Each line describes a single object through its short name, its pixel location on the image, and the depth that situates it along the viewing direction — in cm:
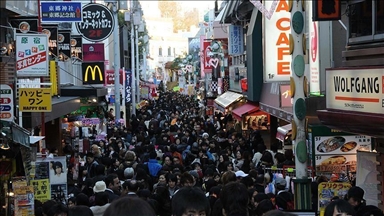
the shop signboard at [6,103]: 1279
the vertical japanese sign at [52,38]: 2052
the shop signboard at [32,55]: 1509
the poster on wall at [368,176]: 1262
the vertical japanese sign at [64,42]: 2340
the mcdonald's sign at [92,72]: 2761
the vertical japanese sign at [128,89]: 4570
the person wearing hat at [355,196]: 899
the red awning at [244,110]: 2852
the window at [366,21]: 1167
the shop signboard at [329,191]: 1088
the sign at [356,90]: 1062
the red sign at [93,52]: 3066
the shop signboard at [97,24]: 2545
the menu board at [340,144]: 1429
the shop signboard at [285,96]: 2030
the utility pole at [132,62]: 4906
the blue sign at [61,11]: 1941
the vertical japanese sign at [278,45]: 2250
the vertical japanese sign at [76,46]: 2758
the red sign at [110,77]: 3459
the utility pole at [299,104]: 1027
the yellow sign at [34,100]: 1555
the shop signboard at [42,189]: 1246
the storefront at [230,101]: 3322
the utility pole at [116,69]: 3278
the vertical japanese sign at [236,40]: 3431
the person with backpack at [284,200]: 1074
